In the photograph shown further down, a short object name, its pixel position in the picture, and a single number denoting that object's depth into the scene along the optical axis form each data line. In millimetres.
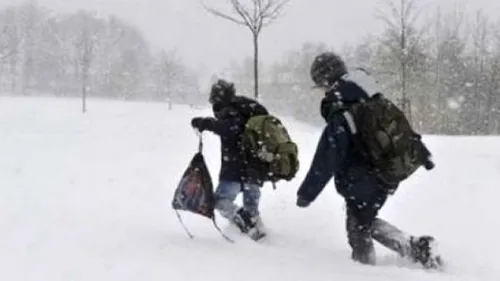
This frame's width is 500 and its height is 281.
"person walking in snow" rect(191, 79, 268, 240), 5750
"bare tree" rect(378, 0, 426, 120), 28828
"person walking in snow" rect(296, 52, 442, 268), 4629
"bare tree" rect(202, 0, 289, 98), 20172
